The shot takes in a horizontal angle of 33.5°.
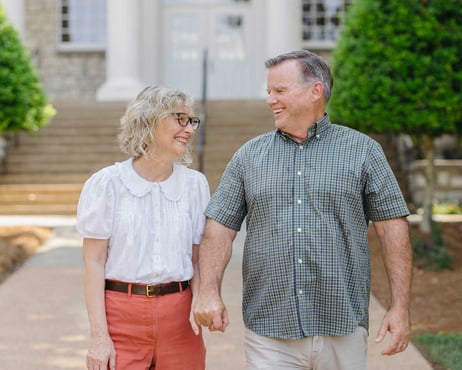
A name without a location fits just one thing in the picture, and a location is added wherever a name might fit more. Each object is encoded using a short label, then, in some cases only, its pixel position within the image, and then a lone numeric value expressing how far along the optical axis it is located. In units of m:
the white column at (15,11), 16.78
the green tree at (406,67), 8.16
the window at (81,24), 18.94
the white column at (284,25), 16.25
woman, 3.01
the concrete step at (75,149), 11.79
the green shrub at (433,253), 8.49
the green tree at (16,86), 9.12
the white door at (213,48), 18.58
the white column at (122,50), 16.30
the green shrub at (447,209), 12.41
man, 3.02
